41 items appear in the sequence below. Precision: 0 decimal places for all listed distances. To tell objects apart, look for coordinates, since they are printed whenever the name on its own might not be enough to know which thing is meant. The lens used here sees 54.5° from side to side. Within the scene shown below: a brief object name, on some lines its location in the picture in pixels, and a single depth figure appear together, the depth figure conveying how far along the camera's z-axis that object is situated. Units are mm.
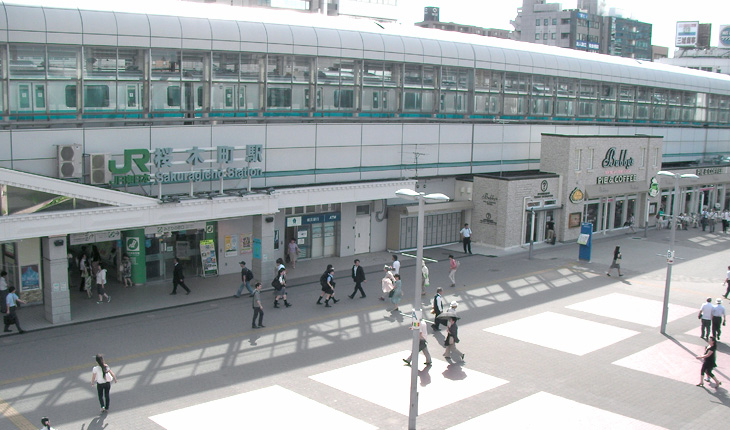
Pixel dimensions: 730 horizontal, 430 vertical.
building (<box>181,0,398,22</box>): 65062
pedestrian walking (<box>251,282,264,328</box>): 21275
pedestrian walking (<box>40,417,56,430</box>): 12359
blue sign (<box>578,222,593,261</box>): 33188
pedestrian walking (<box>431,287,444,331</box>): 21938
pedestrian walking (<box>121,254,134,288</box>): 25828
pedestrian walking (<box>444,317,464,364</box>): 19203
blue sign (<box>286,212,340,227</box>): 30231
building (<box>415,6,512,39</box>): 127938
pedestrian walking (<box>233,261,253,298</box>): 24828
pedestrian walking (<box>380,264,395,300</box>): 23953
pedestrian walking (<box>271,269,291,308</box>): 24156
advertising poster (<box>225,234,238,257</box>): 28266
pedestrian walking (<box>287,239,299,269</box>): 29812
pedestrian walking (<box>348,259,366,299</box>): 25234
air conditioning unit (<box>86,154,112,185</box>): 22734
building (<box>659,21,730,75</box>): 84525
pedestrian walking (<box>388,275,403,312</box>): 24000
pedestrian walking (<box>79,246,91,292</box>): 24772
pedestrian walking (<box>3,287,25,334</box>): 20250
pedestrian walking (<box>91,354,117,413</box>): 15227
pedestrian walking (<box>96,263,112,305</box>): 23531
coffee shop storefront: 35750
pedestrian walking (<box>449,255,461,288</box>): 27281
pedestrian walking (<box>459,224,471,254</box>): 34031
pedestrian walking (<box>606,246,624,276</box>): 30547
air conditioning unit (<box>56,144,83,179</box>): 22252
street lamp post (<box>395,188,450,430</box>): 15078
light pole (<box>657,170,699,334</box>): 22391
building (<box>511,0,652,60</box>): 127000
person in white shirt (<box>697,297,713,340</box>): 21178
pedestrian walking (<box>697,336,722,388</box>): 17906
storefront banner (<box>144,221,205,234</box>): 25750
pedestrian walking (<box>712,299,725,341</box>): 20969
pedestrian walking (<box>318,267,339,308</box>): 24297
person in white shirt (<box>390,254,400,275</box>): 26898
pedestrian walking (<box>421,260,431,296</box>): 25619
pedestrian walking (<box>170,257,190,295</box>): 24906
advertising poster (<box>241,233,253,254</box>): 28688
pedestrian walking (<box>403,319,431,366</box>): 18281
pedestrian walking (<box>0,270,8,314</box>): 21422
